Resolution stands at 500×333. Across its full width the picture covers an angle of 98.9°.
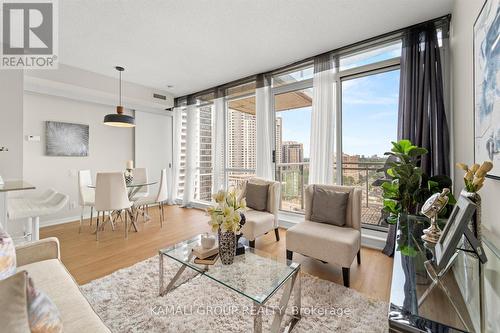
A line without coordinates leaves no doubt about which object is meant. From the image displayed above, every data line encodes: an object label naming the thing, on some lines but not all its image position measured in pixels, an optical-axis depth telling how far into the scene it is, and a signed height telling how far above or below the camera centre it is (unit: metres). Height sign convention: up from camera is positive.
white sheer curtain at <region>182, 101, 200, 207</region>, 5.35 +0.39
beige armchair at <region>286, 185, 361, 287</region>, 2.00 -0.71
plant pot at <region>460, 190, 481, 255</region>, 1.12 -0.28
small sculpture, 1.28 -0.28
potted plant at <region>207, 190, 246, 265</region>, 1.54 -0.39
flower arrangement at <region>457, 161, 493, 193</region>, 1.11 -0.06
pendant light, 3.23 +0.71
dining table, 3.58 -0.72
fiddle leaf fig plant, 2.10 -0.18
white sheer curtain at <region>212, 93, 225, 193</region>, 4.70 +0.48
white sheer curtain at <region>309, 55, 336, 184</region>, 3.20 +0.69
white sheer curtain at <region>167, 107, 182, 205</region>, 5.64 +0.25
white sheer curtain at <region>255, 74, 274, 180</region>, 3.93 +0.74
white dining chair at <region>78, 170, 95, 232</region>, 3.59 -0.44
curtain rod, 2.46 +1.69
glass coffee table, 1.29 -0.75
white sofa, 0.91 -0.66
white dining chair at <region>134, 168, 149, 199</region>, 4.51 -0.21
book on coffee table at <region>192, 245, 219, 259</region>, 1.64 -0.67
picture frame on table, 0.88 -0.29
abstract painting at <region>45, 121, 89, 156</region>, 3.87 +0.52
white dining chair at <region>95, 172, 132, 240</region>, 3.13 -0.38
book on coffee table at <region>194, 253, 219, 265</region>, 1.61 -0.72
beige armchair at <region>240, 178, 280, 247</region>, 2.64 -0.67
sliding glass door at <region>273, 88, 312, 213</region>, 3.74 +0.39
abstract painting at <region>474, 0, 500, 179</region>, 1.12 +0.48
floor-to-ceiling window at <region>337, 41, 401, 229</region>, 2.89 +0.71
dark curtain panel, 2.37 +0.75
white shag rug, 1.52 -1.12
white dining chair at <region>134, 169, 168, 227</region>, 3.90 -0.58
